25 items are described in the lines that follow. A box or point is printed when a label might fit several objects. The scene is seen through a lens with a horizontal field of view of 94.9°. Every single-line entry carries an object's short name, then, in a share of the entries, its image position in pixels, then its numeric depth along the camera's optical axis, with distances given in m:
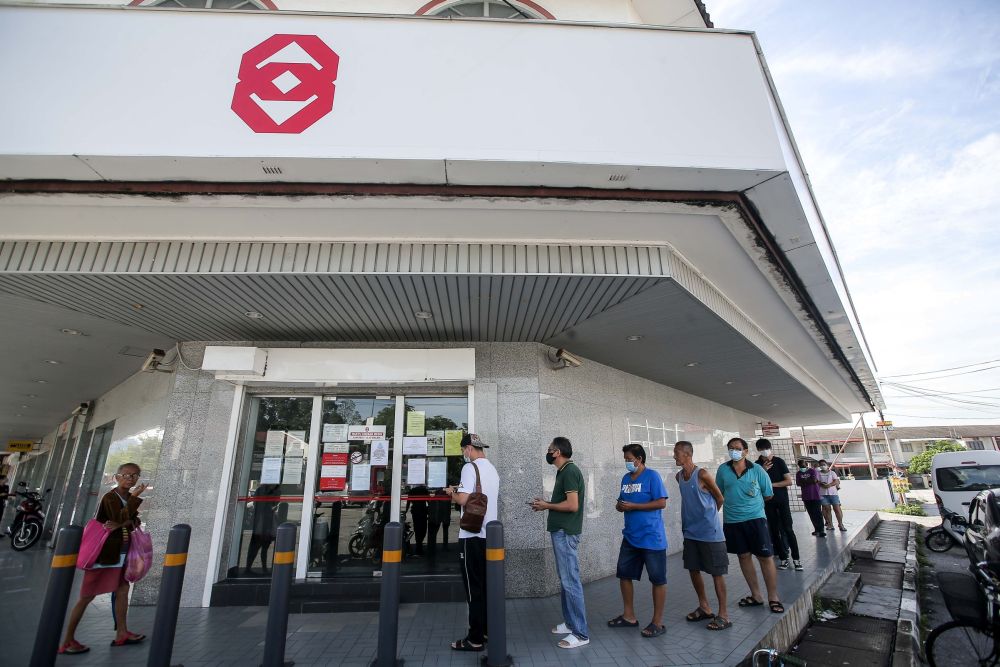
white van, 10.32
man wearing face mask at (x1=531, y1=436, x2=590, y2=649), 4.04
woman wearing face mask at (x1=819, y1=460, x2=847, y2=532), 10.24
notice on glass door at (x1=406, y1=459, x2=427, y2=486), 6.10
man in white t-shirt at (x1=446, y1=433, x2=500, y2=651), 3.95
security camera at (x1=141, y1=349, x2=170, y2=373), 6.57
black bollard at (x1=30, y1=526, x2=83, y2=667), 3.15
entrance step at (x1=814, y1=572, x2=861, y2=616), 5.48
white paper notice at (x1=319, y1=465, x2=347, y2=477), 6.11
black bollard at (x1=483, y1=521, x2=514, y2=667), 3.51
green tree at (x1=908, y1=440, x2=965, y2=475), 35.34
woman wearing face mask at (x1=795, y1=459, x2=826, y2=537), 8.86
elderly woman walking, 4.07
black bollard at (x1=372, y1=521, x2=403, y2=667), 3.43
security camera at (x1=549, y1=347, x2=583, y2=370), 6.50
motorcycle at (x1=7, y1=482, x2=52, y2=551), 11.02
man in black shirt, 6.56
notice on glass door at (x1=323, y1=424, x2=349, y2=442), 6.24
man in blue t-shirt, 4.20
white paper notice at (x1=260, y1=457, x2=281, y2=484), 6.14
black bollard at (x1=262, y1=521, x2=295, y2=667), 3.41
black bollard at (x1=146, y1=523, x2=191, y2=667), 3.17
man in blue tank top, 4.33
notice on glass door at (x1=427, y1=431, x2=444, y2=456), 6.21
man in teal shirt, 4.70
